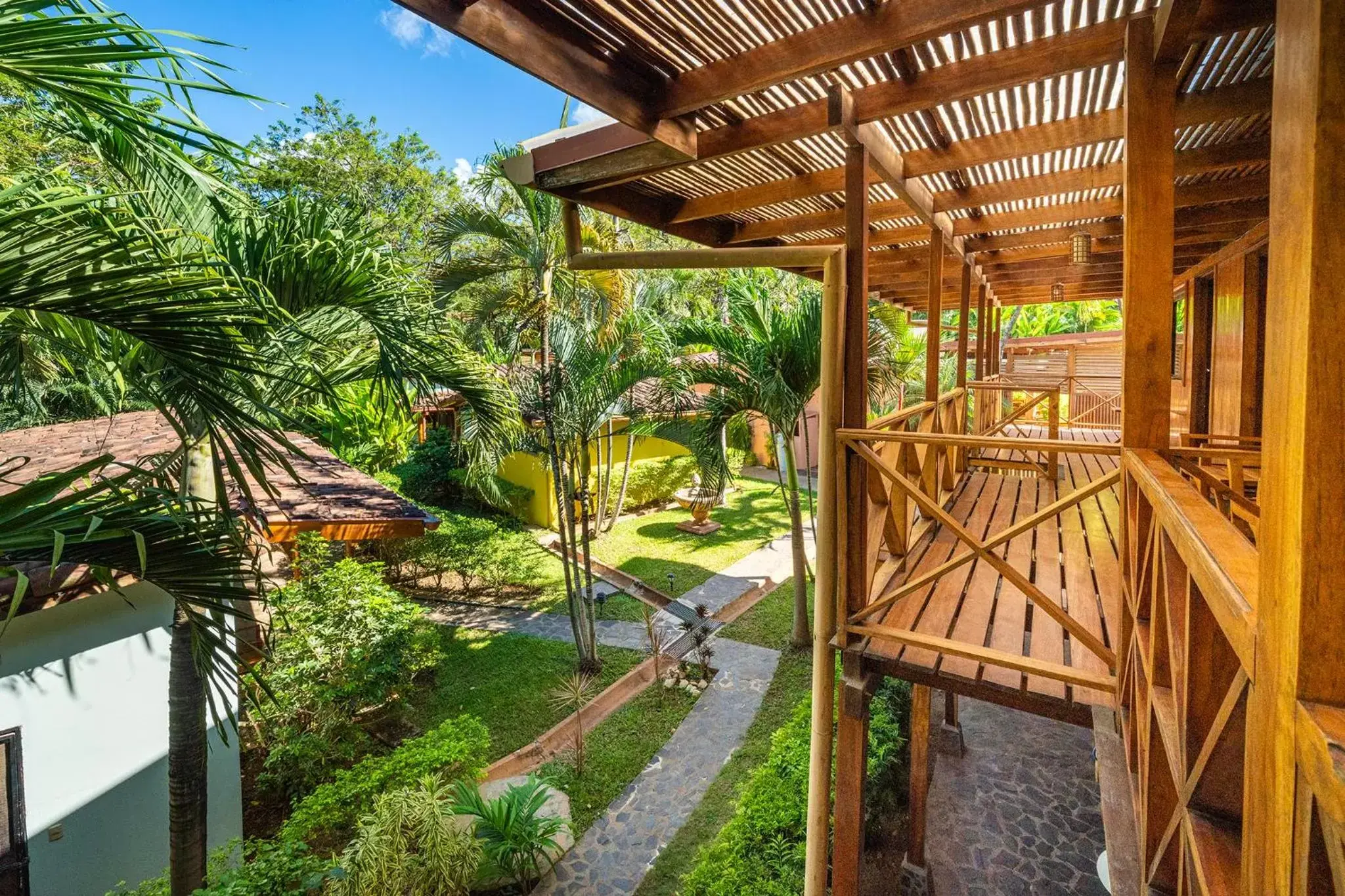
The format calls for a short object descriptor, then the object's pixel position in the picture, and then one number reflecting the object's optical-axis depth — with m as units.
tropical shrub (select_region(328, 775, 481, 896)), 3.67
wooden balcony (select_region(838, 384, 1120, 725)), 2.63
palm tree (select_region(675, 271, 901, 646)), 6.89
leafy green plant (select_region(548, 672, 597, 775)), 5.81
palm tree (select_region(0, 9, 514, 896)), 1.75
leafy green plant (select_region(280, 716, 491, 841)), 4.18
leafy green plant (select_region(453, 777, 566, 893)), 4.36
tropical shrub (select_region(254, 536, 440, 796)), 5.42
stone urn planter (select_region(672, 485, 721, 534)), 13.07
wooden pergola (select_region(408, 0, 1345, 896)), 0.66
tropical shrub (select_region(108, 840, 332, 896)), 3.12
